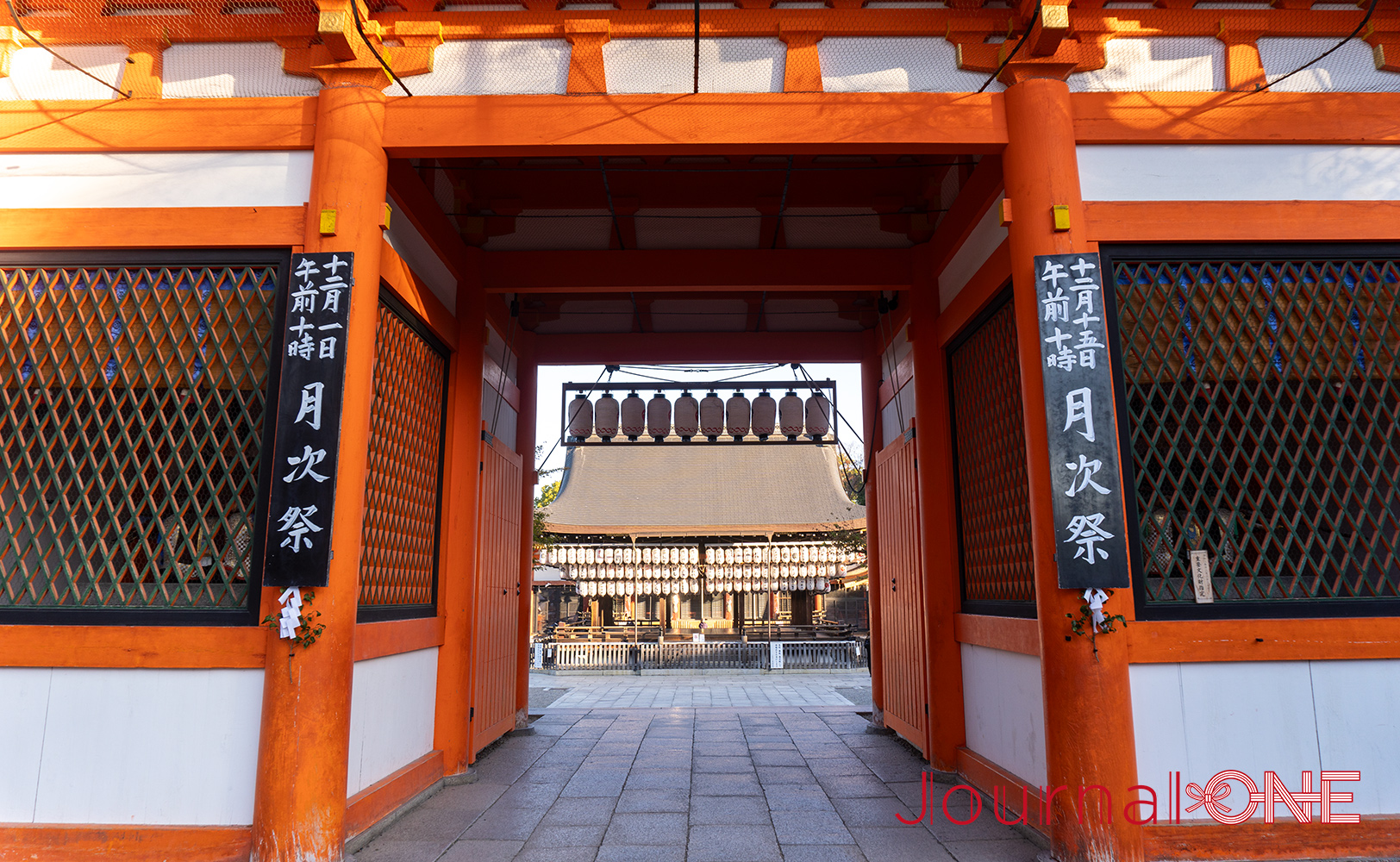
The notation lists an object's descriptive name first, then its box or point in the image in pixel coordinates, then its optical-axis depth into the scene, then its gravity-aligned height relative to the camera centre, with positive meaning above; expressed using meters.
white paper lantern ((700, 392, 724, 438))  8.76 +1.62
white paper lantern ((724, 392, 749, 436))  8.80 +1.63
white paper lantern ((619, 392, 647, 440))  8.77 +1.62
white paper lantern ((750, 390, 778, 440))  8.81 +1.61
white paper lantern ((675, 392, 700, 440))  8.73 +1.60
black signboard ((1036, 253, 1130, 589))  4.02 +0.70
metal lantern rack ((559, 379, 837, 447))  8.77 +1.65
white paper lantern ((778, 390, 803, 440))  8.89 +1.64
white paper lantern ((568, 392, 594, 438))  8.91 +1.64
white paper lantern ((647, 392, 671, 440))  8.69 +1.58
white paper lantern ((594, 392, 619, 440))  8.84 +1.62
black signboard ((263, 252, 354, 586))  4.03 +0.72
